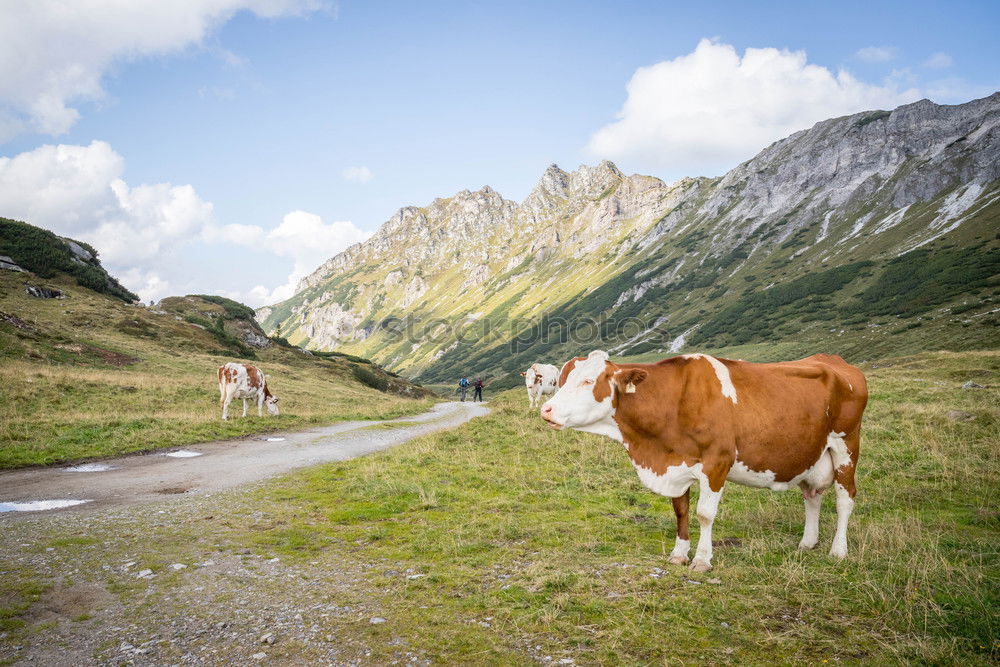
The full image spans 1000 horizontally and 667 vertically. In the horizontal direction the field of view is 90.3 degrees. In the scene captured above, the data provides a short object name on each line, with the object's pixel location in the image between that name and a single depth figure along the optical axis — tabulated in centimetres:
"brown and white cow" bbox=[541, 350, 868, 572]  721
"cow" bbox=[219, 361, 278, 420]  2770
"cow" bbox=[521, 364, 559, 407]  3681
